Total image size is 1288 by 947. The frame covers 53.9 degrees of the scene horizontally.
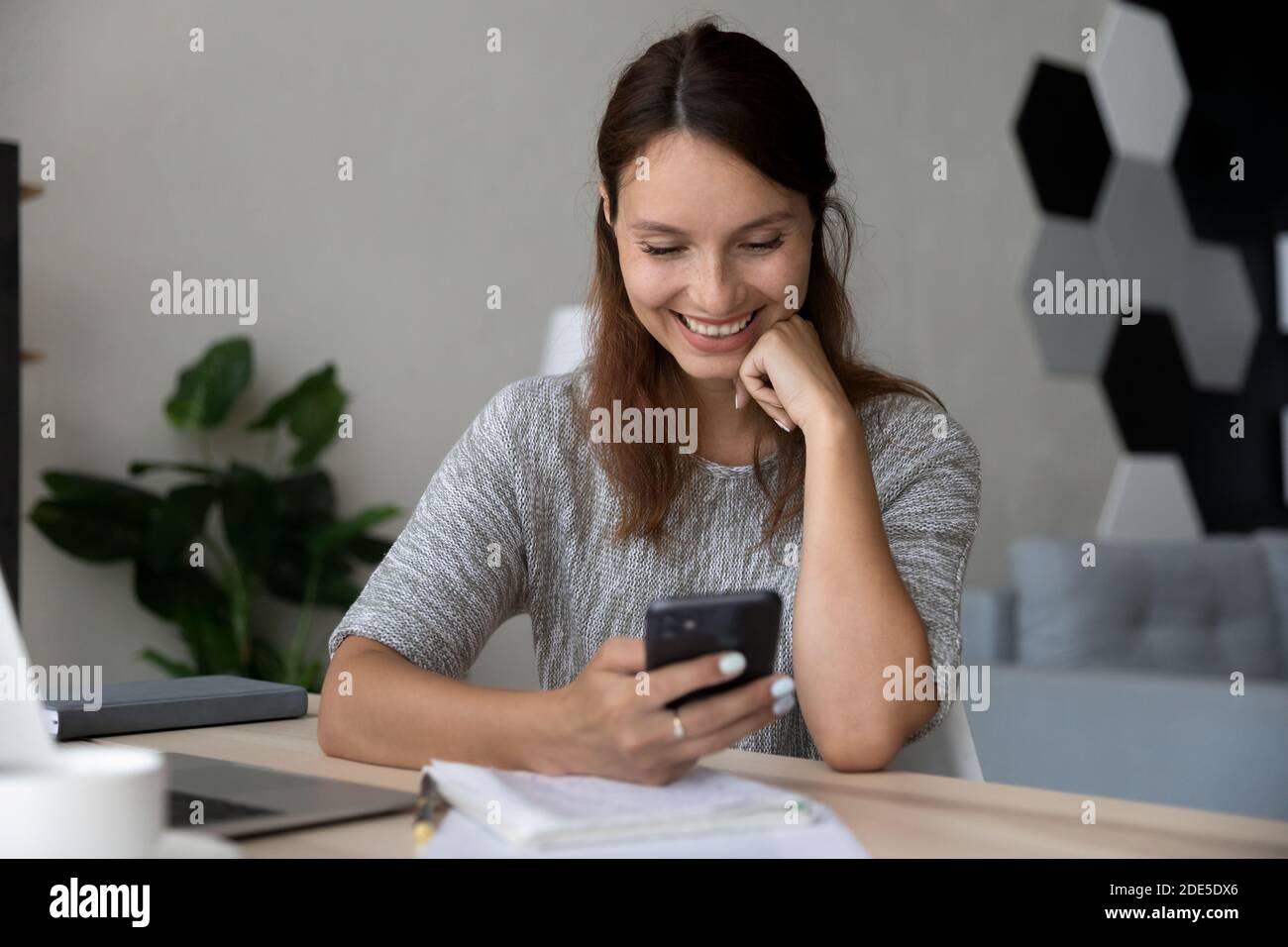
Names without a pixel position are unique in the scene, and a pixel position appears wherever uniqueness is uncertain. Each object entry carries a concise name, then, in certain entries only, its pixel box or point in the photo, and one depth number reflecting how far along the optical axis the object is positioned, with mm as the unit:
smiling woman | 1131
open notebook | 714
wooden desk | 737
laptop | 768
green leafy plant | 2764
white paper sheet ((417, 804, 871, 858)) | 693
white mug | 509
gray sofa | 2459
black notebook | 1188
